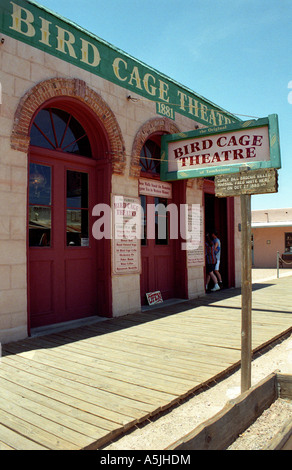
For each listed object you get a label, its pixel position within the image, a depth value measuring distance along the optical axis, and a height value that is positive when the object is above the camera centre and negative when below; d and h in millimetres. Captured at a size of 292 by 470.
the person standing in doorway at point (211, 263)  10469 -612
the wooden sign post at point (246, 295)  3410 -522
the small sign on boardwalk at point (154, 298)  8102 -1253
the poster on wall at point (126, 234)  6930 +190
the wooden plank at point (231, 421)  2066 -1218
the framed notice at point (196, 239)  9070 +91
